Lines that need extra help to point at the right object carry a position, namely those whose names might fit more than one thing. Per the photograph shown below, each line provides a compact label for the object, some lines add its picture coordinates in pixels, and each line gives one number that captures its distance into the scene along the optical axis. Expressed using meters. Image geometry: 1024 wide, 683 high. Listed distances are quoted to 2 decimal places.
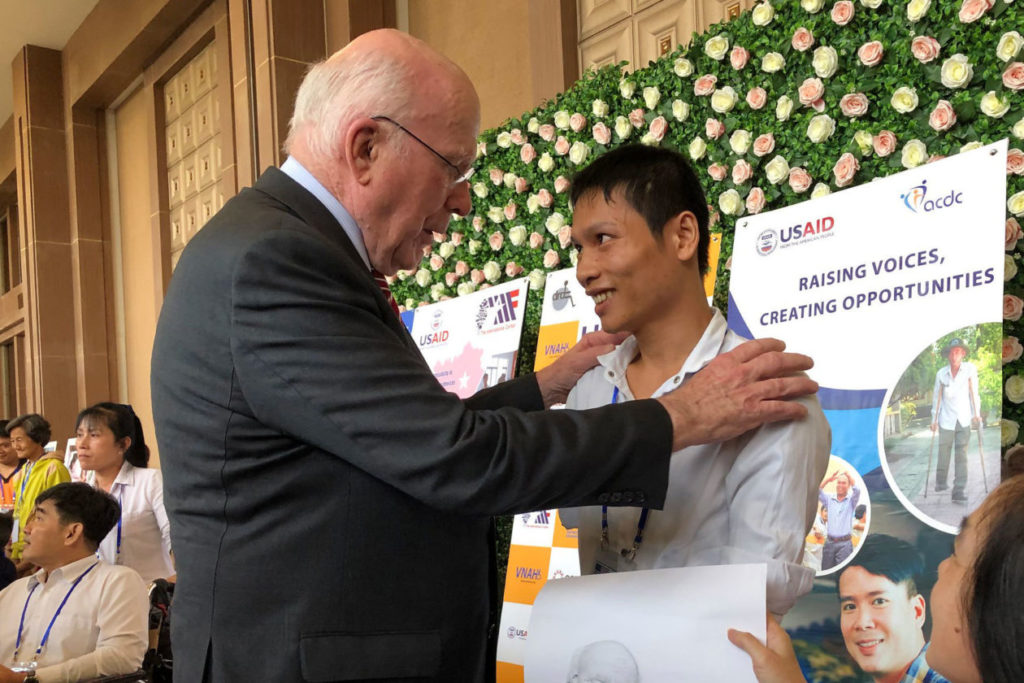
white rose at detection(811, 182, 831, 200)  3.24
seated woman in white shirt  4.67
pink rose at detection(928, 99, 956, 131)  2.86
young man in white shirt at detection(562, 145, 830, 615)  1.43
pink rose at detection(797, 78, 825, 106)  3.25
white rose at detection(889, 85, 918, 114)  2.96
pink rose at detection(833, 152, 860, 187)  3.12
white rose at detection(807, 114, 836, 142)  3.22
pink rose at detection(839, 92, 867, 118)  3.13
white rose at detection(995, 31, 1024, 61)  2.68
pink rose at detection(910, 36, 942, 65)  2.91
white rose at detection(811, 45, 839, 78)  3.21
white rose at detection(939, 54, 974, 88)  2.83
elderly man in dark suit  1.27
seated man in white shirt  3.51
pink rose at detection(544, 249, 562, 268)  4.56
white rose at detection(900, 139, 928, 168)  2.93
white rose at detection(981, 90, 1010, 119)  2.73
